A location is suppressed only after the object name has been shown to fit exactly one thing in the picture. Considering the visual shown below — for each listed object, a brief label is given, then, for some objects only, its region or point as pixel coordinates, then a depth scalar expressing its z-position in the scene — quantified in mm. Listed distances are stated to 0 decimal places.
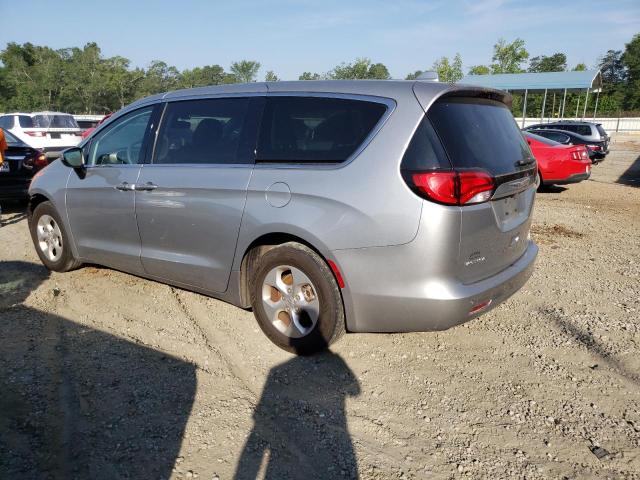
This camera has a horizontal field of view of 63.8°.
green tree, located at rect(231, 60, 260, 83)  85438
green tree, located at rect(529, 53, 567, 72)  83312
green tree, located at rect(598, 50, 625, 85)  83512
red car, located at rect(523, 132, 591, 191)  11398
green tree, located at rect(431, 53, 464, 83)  52938
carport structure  33219
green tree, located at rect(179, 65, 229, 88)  69750
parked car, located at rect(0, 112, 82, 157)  16578
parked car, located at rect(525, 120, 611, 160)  18719
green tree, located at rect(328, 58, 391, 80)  63312
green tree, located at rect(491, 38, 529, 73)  54594
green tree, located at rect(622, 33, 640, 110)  60688
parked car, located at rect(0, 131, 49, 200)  7883
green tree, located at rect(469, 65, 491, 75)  61247
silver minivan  3045
